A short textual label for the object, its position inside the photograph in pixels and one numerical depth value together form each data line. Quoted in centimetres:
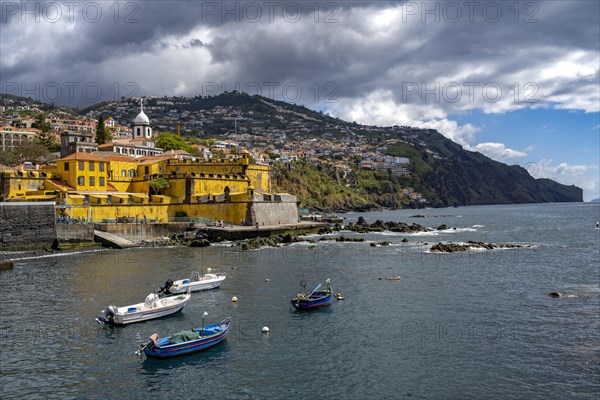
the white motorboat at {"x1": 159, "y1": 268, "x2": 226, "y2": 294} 2642
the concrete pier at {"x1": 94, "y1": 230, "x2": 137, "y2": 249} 4500
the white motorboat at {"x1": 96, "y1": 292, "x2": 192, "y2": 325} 2117
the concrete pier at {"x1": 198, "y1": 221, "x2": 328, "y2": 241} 5178
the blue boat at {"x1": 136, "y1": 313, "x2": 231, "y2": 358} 1748
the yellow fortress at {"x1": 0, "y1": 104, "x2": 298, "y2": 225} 5109
